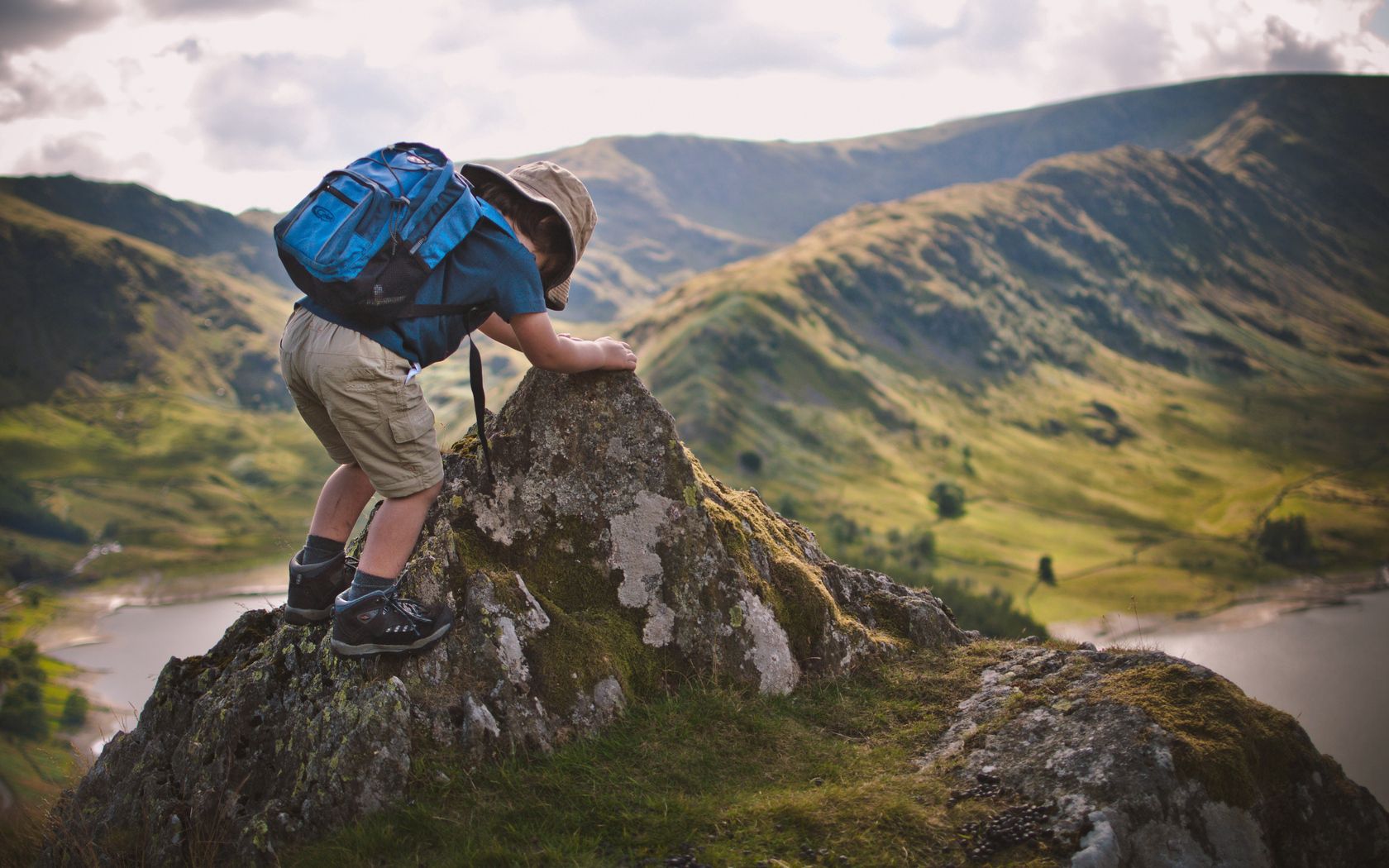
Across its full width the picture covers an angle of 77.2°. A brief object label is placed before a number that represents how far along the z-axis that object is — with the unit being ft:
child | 20.61
